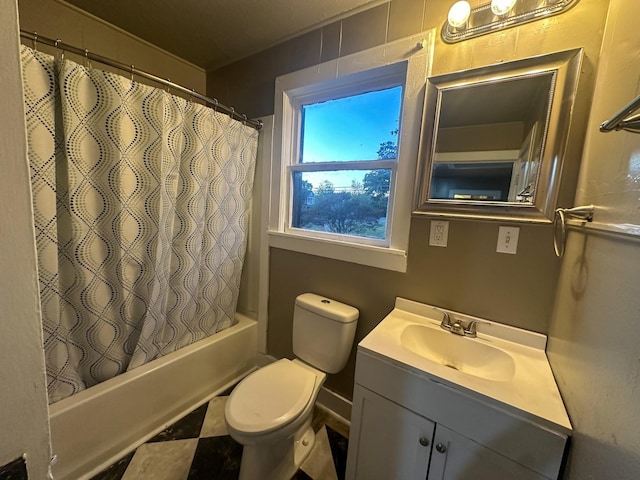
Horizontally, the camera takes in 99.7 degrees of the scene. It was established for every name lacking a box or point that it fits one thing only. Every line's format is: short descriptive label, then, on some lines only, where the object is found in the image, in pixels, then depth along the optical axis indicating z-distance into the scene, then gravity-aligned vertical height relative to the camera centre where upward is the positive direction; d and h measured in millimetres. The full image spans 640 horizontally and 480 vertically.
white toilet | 1083 -839
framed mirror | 1020 +350
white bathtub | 1160 -1039
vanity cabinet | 784 -702
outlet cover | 1251 -70
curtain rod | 997 +562
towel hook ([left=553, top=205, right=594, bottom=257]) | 812 +29
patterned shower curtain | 1056 -66
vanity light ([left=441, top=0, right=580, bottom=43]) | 1015 +816
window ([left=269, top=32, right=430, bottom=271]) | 1340 +330
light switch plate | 1111 -69
